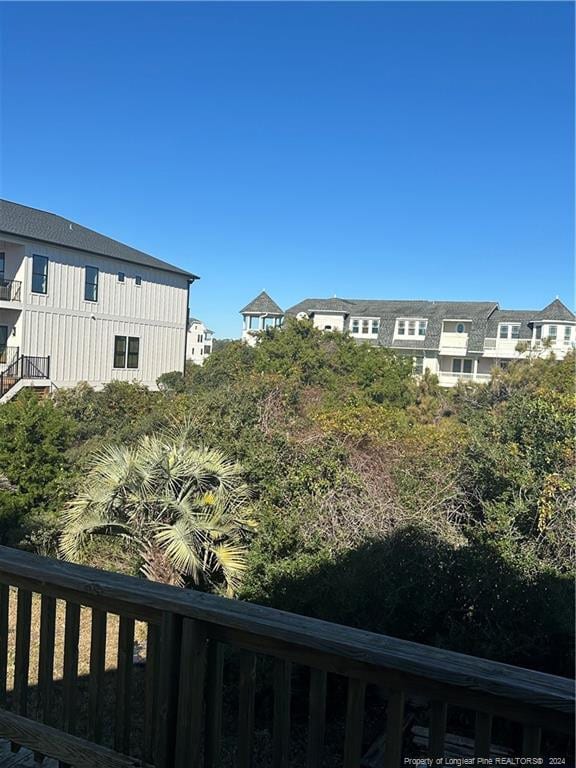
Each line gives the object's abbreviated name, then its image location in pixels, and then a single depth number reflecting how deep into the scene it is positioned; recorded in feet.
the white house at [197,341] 223.92
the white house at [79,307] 68.80
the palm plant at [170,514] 24.85
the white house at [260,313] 139.64
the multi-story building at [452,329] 122.52
